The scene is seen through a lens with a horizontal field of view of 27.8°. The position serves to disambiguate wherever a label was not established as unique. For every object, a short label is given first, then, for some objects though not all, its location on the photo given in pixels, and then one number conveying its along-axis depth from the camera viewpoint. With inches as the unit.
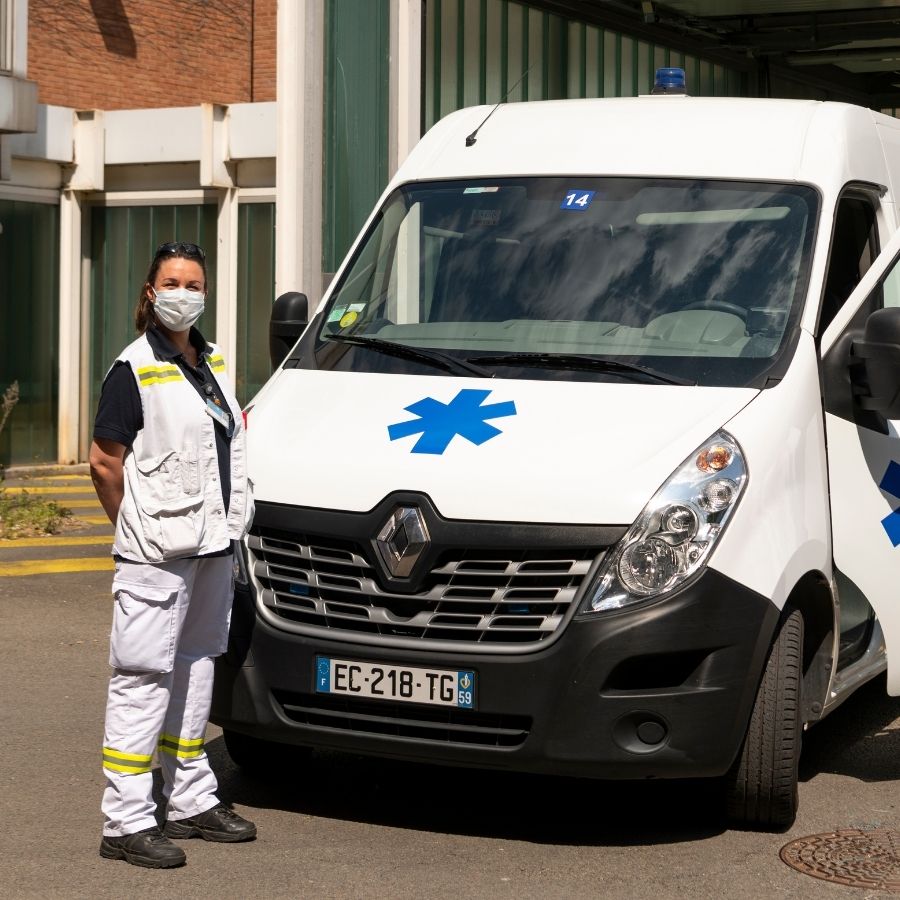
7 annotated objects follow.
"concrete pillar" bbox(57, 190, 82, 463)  726.5
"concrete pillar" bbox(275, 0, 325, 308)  534.3
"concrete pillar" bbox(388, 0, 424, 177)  556.1
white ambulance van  216.1
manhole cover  217.3
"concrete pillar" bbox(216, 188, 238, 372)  697.0
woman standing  216.2
